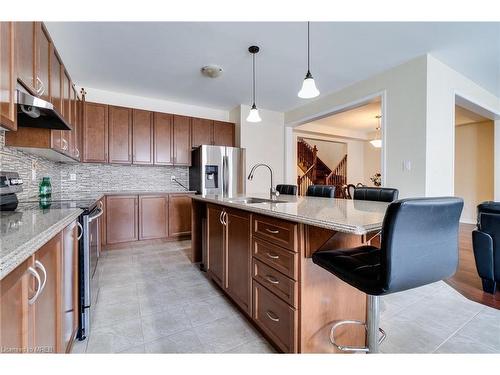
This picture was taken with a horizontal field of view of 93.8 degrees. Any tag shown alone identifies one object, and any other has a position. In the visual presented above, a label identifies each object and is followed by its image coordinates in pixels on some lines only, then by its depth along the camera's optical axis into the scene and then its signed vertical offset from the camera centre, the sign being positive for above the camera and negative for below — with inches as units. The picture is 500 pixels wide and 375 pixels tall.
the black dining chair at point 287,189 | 122.7 -1.2
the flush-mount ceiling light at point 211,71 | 123.6 +63.1
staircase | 301.4 +23.2
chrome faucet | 97.7 -2.8
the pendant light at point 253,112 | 106.4 +35.4
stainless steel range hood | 51.6 +20.0
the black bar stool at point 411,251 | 34.2 -10.0
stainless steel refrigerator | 164.2 +12.4
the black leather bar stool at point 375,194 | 81.6 -2.6
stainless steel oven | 60.6 -22.6
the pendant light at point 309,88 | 79.7 +34.0
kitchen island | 47.2 -19.5
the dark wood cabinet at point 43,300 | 27.0 -17.0
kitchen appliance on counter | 53.6 -0.9
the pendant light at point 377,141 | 219.2 +45.4
